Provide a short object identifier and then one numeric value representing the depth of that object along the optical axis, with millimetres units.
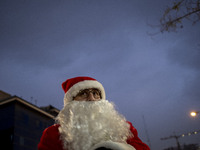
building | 15516
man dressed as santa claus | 2139
